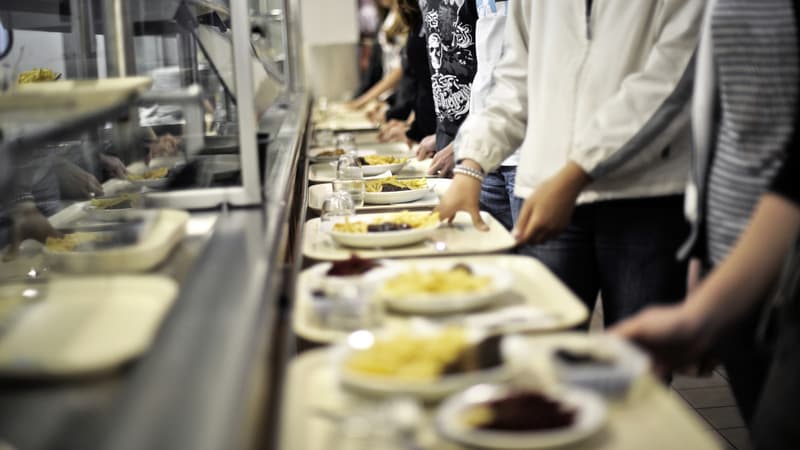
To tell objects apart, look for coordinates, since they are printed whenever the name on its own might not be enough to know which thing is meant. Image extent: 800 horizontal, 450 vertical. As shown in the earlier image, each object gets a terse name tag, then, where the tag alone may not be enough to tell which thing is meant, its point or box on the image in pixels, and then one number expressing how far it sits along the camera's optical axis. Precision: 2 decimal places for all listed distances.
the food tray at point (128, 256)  1.37
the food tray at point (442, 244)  1.98
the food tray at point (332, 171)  3.43
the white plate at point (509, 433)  0.99
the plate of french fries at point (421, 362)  1.11
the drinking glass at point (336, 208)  2.31
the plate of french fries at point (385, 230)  2.01
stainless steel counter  0.92
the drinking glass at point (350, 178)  2.68
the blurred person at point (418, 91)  4.41
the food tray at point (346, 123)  5.86
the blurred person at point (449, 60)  3.33
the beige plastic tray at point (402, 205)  2.62
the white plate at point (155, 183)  1.98
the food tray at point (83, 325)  1.08
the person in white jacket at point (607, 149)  1.90
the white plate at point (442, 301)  1.46
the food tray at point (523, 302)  1.39
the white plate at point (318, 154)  3.89
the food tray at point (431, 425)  1.04
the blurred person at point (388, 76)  7.27
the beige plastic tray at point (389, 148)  4.29
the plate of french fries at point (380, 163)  3.42
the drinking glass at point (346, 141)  4.14
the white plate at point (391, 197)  2.72
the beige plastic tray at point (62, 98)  1.14
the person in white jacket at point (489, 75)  3.08
